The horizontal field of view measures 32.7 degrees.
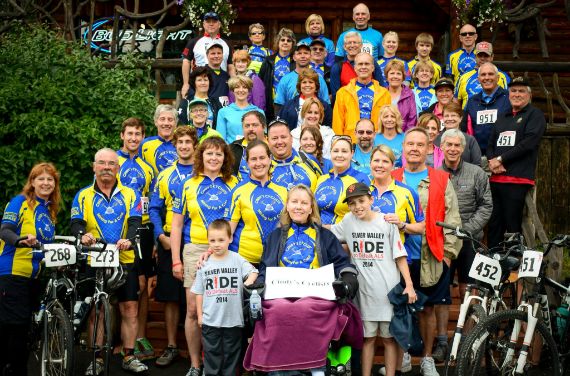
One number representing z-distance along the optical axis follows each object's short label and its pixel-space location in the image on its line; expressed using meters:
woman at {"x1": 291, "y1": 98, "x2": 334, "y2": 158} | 9.85
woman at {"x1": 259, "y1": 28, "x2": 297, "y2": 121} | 11.79
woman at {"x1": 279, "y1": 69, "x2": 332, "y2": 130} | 10.57
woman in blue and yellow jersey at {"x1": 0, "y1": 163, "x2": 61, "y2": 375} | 8.04
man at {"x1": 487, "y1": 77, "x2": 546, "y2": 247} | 9.88
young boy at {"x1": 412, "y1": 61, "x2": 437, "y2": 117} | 11.28
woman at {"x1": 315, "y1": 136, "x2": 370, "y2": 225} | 8.31
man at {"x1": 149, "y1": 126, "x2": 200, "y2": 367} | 8.70
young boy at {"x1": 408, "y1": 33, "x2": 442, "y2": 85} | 11.82
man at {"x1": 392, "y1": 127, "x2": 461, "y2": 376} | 8.34
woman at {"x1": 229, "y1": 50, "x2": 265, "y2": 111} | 11.28
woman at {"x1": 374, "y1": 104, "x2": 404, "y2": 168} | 9.66
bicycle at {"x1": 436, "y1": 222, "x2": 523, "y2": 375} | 7.80
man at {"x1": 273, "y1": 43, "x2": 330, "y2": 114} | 11.20
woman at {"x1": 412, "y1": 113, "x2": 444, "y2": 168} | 9.52
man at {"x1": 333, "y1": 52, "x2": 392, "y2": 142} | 10.68
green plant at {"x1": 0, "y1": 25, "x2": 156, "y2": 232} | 10.06
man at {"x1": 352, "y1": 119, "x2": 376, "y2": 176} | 9.41
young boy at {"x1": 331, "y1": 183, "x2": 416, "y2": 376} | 7.81
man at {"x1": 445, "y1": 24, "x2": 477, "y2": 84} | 12.30
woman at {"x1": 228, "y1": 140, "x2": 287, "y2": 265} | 8.09
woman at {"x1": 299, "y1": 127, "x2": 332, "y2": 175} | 9.05
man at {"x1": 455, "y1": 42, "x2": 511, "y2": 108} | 11.59
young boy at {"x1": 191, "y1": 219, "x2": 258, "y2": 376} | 7.69
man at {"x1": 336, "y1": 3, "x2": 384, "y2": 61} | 12.12
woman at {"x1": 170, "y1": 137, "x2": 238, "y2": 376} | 8.33
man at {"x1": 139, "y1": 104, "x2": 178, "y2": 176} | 9.69
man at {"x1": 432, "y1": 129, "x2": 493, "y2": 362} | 8.98
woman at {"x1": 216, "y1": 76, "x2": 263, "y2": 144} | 10.33
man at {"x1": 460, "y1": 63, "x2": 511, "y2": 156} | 10.62
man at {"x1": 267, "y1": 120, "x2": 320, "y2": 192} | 8.49
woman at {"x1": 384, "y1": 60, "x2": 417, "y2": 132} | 10.76
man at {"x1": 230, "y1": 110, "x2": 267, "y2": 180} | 9.41
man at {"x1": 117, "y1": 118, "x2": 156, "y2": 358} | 8.96
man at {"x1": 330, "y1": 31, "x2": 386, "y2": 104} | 11.34
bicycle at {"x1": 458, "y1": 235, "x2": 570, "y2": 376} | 7.45
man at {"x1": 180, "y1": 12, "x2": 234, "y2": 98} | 11.92
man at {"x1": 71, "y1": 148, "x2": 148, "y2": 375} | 8.35
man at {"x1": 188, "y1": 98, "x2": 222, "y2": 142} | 9.87
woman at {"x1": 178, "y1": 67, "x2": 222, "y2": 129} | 10.67
